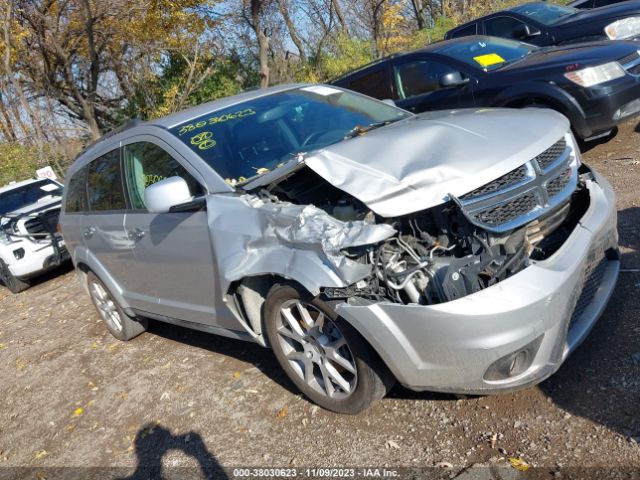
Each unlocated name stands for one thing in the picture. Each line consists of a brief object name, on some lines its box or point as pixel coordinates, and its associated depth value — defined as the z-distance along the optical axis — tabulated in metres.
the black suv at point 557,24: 8.85
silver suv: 2.74
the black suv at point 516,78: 6.18
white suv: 8.77
